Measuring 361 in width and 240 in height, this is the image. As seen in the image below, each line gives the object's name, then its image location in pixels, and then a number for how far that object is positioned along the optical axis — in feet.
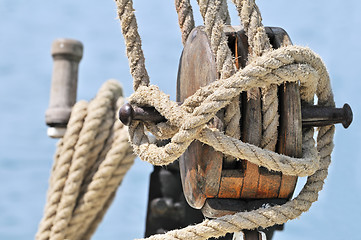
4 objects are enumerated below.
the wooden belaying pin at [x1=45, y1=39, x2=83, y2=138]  9.75
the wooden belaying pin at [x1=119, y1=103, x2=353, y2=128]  7.50
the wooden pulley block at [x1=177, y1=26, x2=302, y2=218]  7.45
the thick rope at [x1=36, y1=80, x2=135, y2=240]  9.39
